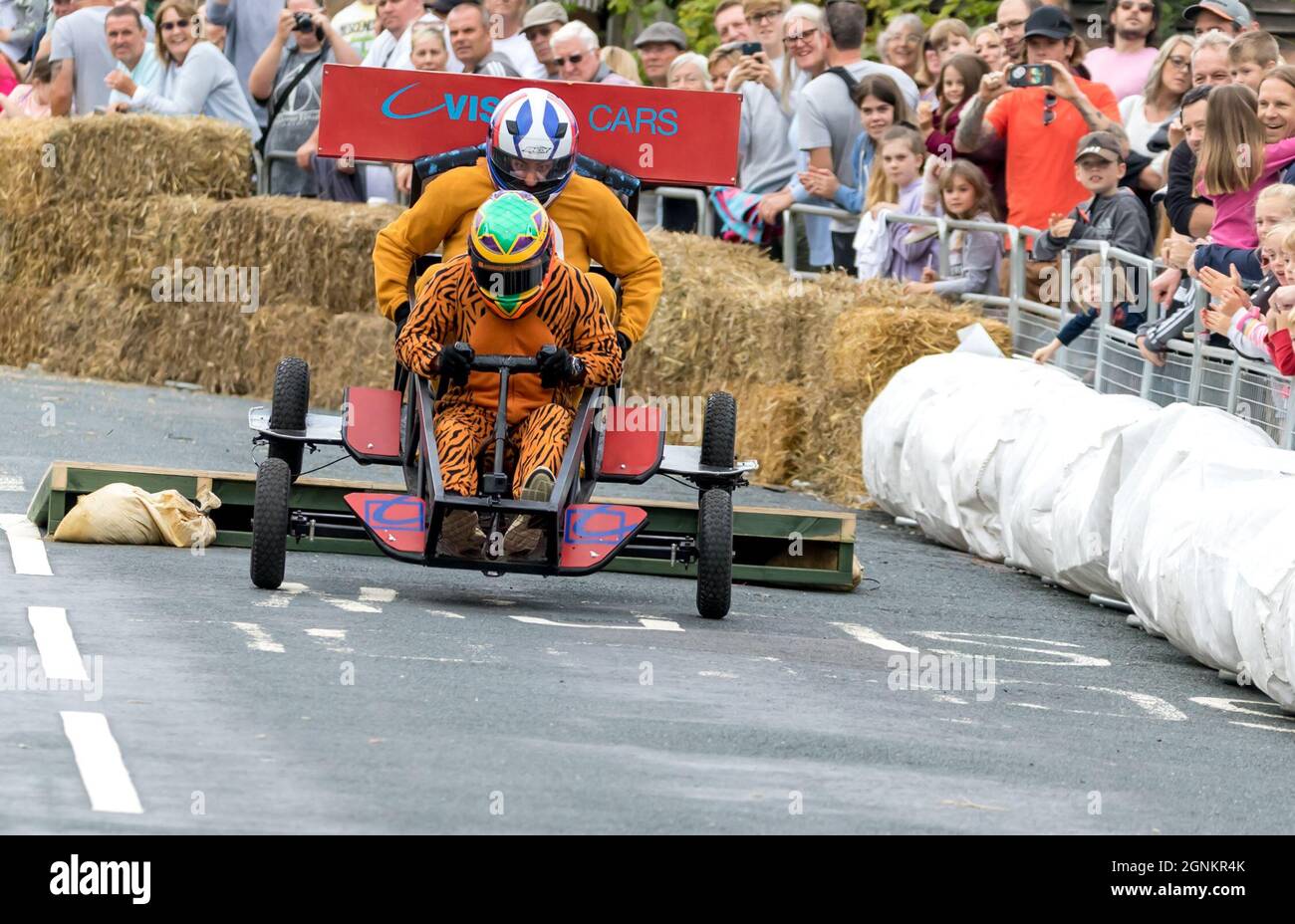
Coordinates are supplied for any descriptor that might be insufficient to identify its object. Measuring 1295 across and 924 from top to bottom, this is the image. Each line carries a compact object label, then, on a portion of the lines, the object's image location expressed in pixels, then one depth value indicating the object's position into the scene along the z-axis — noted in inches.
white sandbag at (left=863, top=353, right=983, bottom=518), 581.0
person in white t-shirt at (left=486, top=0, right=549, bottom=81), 766.5
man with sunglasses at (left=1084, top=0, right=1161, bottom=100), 629.9
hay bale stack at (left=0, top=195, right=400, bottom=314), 786.2
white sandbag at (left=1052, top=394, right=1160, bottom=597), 465.1
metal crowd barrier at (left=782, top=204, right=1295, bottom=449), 458.9
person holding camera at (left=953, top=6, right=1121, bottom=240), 595.5
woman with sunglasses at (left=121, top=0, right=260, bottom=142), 831.7
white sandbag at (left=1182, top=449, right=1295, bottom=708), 363.9
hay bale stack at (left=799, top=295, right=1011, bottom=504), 617.0
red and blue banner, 473.1
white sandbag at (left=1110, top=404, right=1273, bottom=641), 413.7
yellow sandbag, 454.0
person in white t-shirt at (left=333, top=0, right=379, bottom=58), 815.1
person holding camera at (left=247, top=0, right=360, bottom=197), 785.6
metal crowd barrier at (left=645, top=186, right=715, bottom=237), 749.3
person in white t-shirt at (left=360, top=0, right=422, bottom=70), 772.0
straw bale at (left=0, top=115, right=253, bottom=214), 815.1
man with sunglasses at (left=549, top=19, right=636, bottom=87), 725.3
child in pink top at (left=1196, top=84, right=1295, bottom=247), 478.3
